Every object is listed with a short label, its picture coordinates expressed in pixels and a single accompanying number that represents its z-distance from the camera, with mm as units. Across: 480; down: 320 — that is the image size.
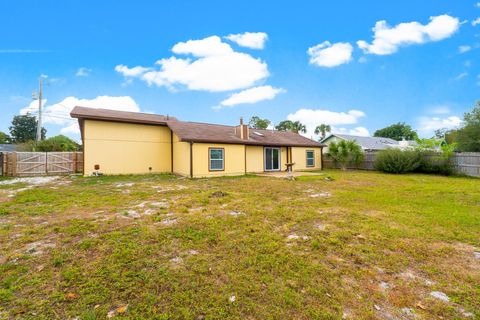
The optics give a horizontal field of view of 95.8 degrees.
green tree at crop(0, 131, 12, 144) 49331
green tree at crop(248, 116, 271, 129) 41462
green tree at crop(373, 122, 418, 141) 52966
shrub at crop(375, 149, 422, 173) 13727
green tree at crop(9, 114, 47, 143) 49594
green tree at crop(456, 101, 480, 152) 15781
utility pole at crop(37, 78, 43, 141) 21062
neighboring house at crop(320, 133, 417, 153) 26531
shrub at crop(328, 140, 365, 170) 16047
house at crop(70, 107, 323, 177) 11805
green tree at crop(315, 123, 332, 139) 43919
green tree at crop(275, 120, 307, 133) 43928
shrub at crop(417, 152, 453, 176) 13031
